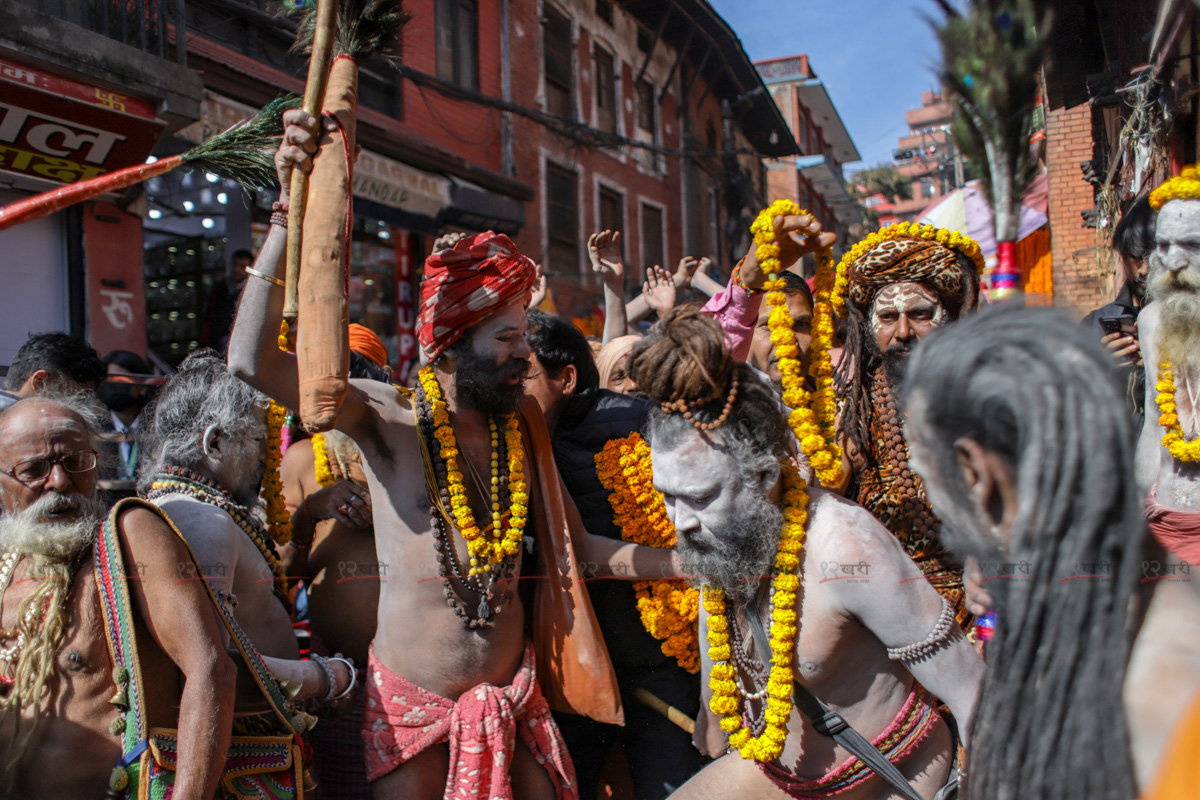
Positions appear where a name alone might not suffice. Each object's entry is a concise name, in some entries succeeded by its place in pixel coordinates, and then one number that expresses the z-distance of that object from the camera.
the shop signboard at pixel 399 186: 9.41
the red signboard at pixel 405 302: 10.87
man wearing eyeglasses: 2.02
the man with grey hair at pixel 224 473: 2.58
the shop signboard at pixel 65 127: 5.68
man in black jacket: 2.98
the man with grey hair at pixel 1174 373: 2.57
